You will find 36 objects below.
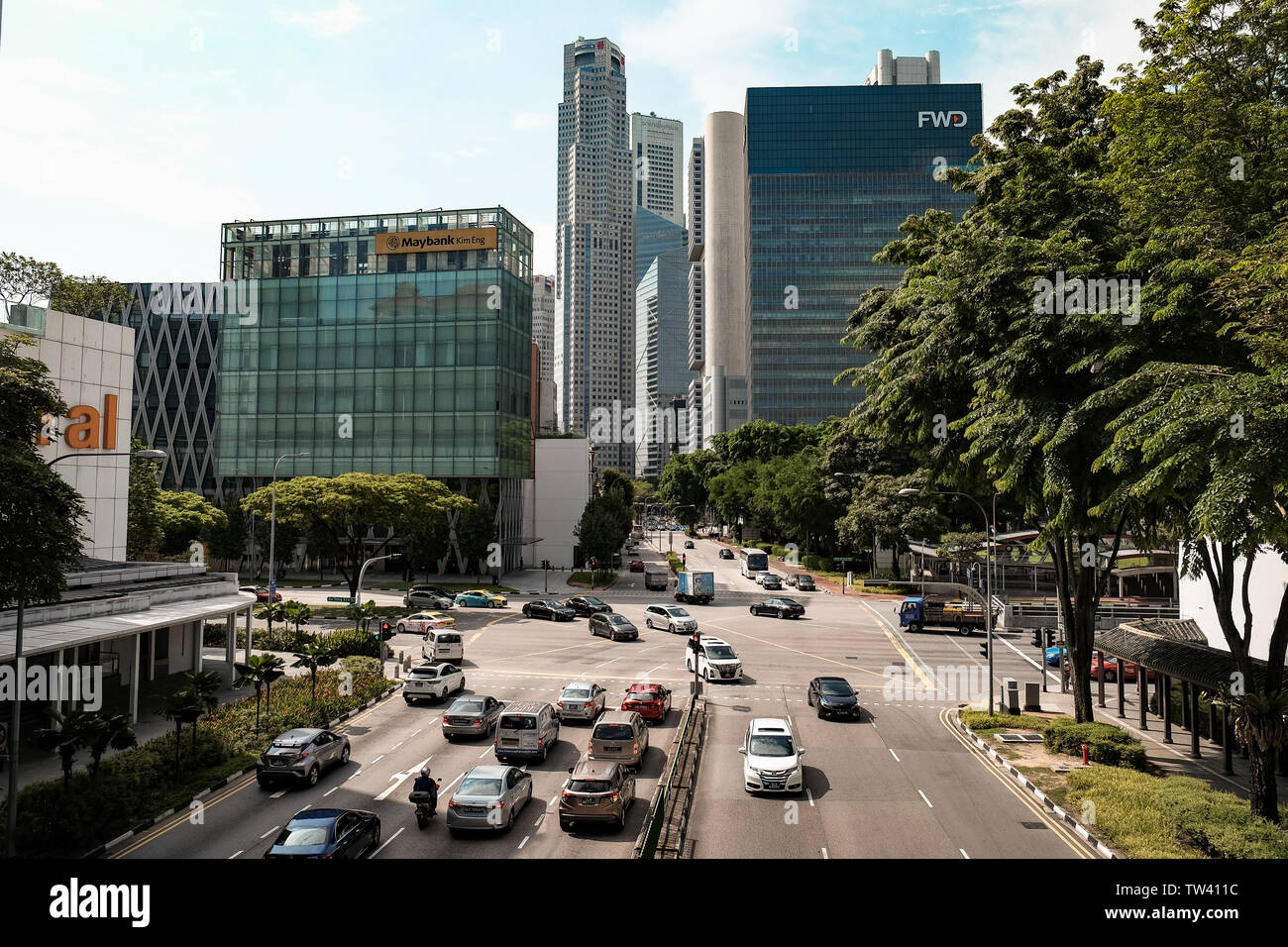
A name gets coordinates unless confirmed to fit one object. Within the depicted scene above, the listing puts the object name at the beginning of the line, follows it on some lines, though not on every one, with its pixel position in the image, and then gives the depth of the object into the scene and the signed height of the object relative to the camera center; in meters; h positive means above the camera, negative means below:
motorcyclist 19.00 -6.65
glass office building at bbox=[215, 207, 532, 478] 80.62 +15.10
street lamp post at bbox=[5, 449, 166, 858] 16.36 -5.82
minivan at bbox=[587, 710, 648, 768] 23.28 -6.87
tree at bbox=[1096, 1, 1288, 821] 15.36 +4.62
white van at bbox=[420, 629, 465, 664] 39.12 -6.96
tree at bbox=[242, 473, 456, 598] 56.62 -0.19
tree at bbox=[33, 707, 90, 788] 17.95 -5.22
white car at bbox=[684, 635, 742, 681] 36.41 -7.13
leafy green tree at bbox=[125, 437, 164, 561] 58.31 -0.97
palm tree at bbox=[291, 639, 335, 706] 32.03 -6.29
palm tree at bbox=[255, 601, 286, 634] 45.91 -6.54
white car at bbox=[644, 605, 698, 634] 49.72 -7.29
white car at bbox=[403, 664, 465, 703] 32.34 -7.24
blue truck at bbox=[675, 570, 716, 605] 64.75 -6.84
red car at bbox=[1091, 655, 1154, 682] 38.97 -8.11
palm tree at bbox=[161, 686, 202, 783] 22.62 -5.78
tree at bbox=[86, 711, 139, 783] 18.44 -5.42
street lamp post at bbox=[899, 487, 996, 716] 31.44 -3.61
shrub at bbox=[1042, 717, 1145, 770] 24.09 -7.23
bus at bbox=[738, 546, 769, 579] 82.25 -5.98
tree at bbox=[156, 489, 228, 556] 69.56 -1.54
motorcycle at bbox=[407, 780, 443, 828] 18.91 -7.12
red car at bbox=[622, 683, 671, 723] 29.03 -7.14
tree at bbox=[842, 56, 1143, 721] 21.16 +4.86
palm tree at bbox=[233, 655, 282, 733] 27.80 -5.83
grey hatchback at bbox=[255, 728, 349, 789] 21.83 -7.01
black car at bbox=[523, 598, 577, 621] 55.50 -7.44
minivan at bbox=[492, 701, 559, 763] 23.95 -6.89
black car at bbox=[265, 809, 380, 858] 15.27 -6.49
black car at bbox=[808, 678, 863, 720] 29.81 -7.26
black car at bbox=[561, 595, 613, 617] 56.28 -7.13
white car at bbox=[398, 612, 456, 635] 49.16 -7.35
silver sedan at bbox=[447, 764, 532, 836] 18.12 -6.77
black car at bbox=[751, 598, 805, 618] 56.62 -7.37
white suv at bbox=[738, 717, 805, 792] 21.02 -6.86
